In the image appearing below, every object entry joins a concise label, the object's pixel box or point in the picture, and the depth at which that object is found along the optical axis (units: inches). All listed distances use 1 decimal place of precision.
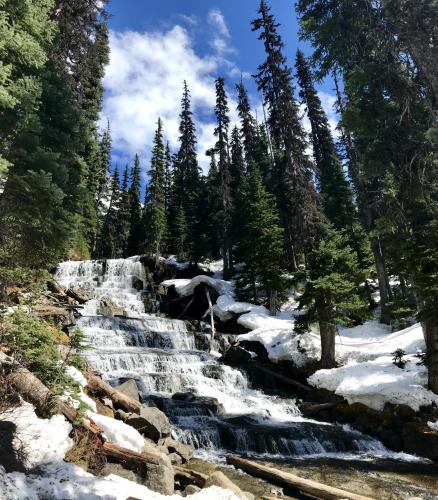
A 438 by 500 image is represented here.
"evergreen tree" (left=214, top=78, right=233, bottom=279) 1419.8
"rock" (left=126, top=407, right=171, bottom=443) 389.7
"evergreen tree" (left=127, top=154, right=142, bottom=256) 2191.2
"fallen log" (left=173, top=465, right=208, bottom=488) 317.7
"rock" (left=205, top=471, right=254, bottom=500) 293.6
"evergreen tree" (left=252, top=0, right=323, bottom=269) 949.4
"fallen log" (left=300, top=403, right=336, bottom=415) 625.3
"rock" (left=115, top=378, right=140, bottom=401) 484.4
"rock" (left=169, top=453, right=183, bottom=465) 381.7
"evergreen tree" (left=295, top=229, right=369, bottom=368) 730.8
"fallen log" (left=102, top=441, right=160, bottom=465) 289.0
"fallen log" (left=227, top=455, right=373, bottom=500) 321.7
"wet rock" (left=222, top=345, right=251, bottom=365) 840.9
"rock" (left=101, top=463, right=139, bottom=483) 276.4
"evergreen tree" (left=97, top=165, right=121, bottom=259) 2180.1
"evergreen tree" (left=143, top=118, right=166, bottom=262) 1795.0
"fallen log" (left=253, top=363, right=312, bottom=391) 732.0
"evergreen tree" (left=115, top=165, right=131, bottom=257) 2182.6
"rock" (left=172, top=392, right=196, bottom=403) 601.6
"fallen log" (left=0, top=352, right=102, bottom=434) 278.5
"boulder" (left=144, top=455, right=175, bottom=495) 281.6
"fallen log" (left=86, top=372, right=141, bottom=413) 415.5
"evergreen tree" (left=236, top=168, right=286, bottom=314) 1097.4
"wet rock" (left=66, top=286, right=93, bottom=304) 942.3
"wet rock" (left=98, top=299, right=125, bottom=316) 1073.3
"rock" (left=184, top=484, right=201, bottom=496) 299.6
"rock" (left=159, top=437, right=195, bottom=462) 398.6
